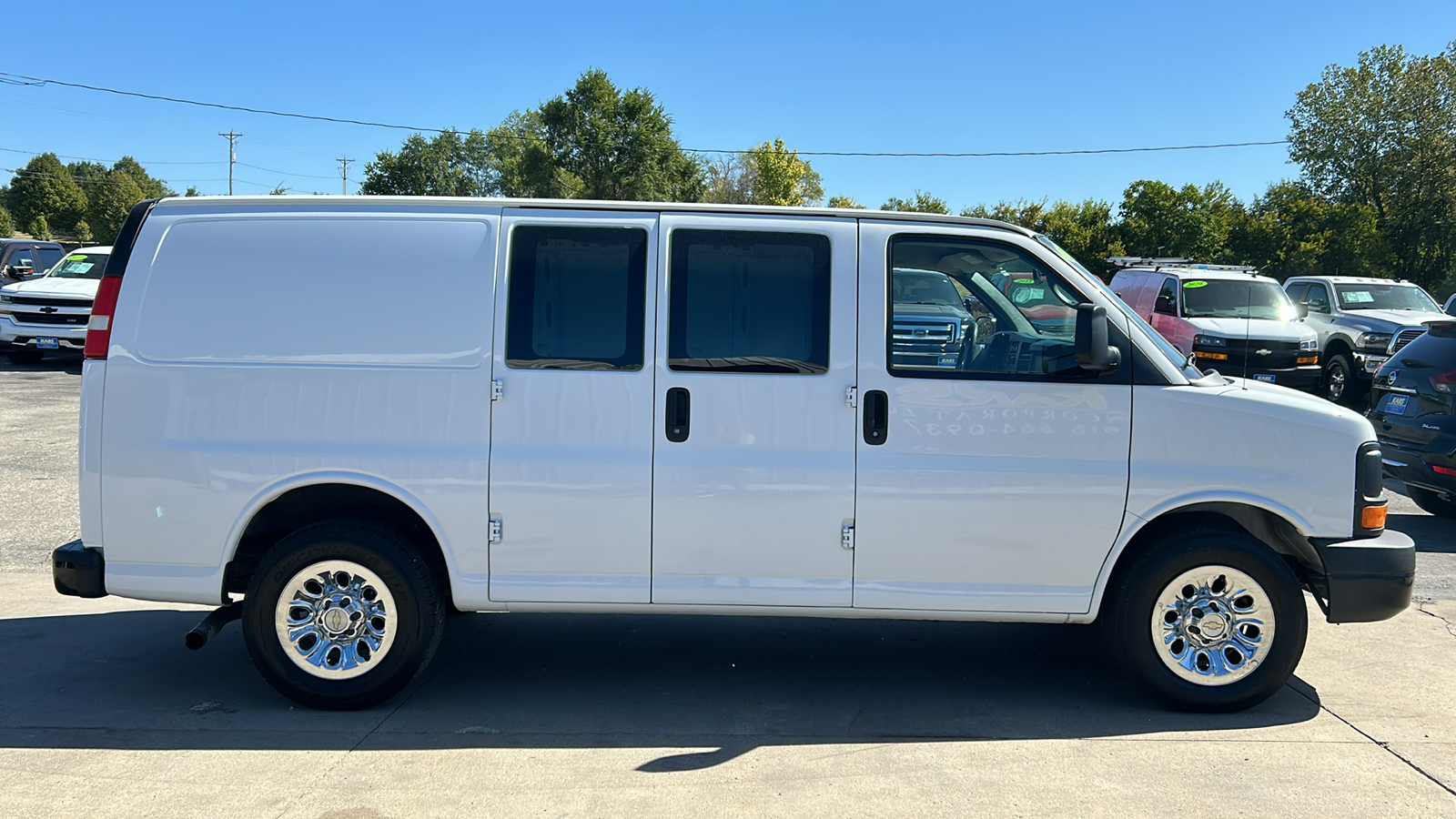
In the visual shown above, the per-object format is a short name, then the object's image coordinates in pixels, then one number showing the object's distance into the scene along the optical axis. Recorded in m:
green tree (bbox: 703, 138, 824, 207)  60.53
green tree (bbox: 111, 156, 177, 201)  107.66
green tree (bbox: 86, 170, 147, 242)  90.50
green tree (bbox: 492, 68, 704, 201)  58.56
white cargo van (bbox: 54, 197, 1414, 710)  4.80
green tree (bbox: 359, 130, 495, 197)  75.94
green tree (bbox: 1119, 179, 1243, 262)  39.69
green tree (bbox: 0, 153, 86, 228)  94.12
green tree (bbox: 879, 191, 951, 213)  65.50
